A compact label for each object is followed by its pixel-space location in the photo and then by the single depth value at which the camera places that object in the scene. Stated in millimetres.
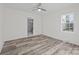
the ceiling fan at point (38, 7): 1737
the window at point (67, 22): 1758
